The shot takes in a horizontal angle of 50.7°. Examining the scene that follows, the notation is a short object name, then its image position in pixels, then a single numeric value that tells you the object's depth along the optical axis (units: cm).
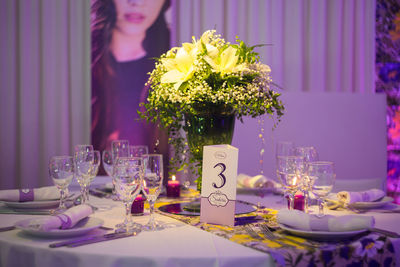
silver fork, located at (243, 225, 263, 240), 111
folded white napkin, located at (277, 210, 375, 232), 109
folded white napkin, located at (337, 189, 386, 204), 153
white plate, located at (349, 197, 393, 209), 151
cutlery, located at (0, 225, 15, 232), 118
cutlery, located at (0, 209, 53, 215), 143
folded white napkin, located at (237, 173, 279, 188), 195
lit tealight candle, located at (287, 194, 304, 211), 148
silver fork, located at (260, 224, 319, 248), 103
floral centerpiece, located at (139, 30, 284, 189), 146
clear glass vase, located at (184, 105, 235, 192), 150
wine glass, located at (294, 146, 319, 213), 133
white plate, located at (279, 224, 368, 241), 106
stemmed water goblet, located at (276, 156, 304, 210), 138
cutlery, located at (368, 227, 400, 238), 113
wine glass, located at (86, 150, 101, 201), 156
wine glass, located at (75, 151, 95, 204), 150
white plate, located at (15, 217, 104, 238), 108
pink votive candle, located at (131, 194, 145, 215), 142
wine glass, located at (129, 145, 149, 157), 177
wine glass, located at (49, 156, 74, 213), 136
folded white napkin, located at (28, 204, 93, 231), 109
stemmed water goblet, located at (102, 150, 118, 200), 175
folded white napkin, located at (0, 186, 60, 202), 151
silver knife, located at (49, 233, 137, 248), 103
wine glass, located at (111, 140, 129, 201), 179
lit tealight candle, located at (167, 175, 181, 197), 180
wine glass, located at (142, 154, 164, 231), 123
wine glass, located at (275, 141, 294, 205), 184
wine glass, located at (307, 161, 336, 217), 127
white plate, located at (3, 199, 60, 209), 147
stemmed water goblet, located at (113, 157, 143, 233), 118
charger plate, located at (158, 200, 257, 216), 144
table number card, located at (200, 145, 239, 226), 127
